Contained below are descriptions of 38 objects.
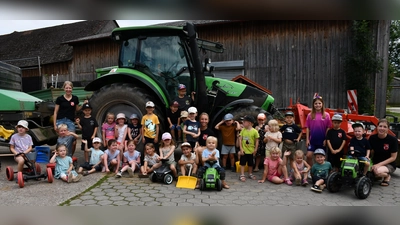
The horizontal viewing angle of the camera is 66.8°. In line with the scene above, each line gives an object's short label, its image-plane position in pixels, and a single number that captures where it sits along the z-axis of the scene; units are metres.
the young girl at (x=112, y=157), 5.21
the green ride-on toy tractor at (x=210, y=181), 4.22
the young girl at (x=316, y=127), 5.10
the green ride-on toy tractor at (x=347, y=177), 4.09
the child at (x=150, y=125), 5.28
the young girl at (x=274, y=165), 4.82
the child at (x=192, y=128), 5.26
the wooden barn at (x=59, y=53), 17.17
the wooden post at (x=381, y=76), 11.49
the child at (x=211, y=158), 4.44
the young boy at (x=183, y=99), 5.63
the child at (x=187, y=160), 4.89
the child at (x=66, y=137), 5.33
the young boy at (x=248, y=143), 5.11
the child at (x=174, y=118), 5.57
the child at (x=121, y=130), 5.43
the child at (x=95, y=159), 5.23
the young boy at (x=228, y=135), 5.39
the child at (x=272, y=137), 5.11
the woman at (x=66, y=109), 5.57
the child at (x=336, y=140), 4.88
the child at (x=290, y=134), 5.21
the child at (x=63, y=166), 4.61
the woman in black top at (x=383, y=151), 4.65
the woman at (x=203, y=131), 5.28
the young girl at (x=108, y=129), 5.56
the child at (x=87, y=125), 5.55
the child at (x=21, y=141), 5.05
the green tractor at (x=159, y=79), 5.59
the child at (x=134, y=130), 5.53
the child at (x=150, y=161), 4.96
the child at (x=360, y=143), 4.65
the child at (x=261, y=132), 5.37
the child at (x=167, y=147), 5.00
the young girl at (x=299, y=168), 4.64
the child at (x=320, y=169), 4.46
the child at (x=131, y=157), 5.16
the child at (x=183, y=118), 5.41
